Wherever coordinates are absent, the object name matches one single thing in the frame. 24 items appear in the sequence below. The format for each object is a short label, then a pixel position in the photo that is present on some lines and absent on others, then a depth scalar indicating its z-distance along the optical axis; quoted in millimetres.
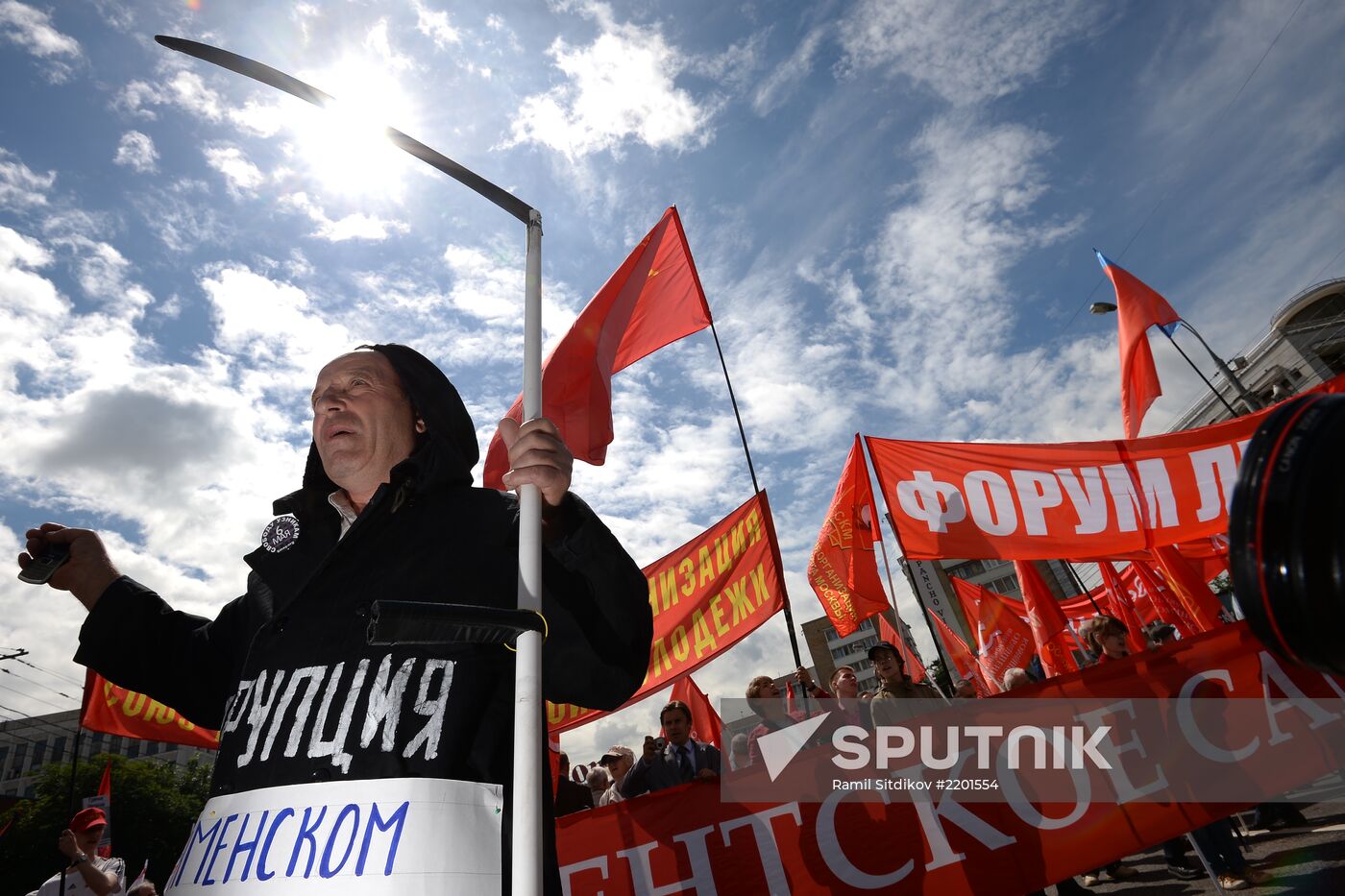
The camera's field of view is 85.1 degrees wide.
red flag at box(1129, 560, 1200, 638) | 12562
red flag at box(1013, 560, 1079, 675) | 10484
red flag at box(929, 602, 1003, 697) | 16703
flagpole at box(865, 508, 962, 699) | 7113
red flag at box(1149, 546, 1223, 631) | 8070
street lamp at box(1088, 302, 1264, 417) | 16906
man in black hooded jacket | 1393
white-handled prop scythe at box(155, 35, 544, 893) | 1087
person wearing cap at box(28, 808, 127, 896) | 6953
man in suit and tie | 6680
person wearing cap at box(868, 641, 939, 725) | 5805
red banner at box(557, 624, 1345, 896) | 4344
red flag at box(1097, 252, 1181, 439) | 8219
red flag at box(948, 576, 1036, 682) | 12820
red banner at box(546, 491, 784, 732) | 6855
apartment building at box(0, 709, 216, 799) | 71500
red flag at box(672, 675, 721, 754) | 10305
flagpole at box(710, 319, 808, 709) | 6441
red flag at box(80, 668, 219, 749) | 8406
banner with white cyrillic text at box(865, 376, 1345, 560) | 6379
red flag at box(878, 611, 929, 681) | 13166
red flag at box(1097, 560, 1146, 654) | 13191
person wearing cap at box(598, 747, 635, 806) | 8228
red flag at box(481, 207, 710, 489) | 4887
